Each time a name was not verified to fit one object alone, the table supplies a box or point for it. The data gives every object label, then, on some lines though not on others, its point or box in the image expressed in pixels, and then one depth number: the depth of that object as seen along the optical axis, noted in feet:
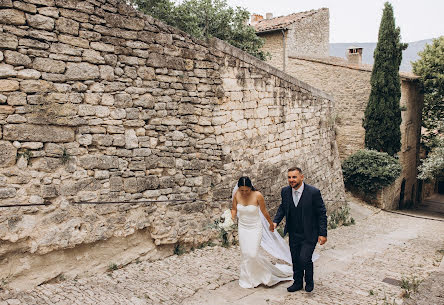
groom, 16.47
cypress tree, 54.49
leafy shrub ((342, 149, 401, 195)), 51.16
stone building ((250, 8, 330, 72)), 61.72
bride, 17.06
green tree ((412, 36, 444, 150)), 61.26
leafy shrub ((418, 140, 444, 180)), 49.39
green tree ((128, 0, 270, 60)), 42.65
